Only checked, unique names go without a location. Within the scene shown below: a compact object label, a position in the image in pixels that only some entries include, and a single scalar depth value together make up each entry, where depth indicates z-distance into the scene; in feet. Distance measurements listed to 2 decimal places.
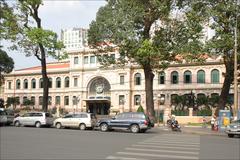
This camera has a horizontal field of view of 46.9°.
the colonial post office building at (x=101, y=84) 153.19
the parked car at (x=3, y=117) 78.28
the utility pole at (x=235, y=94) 66.46
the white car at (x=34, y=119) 77.74
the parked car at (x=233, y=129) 61.30
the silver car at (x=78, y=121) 72.95
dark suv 66.06
